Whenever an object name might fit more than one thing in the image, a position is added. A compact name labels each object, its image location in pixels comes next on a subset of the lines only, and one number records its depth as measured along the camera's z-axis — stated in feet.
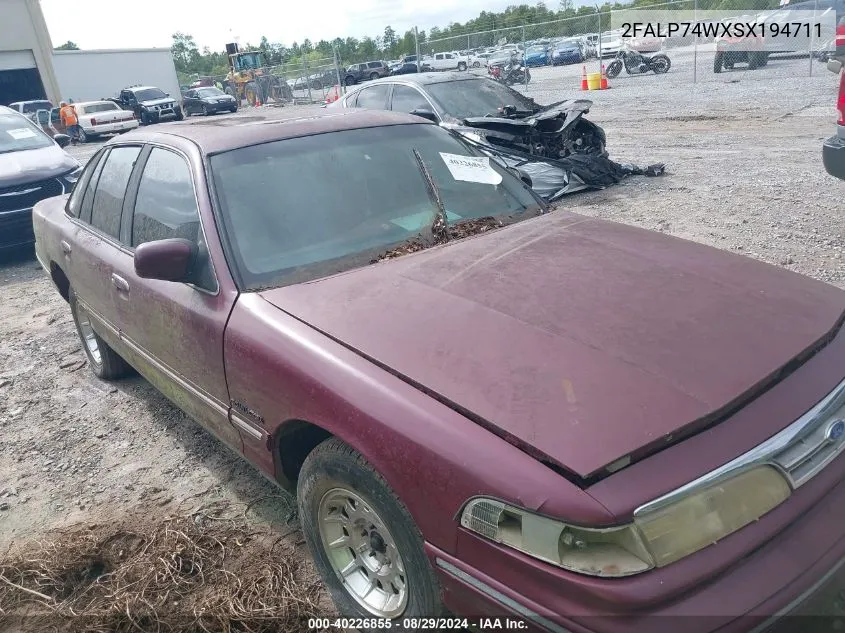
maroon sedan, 5.21
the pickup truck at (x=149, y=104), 91.45
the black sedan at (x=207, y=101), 96.99
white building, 110.42
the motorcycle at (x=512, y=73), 78.54
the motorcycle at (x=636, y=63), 73.72
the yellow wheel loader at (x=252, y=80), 108.58
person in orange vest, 79.10
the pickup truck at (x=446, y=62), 96.49
